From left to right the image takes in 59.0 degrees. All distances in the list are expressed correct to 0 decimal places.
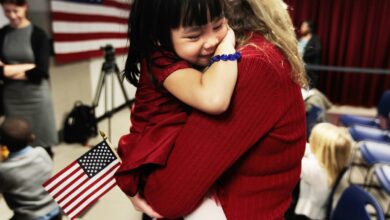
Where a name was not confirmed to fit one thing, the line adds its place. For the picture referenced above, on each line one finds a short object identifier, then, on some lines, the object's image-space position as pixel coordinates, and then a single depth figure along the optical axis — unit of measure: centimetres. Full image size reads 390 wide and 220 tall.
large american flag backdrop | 424
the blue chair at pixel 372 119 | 422
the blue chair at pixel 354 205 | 167
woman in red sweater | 73
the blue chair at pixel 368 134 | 370
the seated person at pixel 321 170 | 236
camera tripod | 462
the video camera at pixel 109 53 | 459
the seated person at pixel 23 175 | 200
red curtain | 691
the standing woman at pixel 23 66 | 296
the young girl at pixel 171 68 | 75
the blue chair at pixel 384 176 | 249
